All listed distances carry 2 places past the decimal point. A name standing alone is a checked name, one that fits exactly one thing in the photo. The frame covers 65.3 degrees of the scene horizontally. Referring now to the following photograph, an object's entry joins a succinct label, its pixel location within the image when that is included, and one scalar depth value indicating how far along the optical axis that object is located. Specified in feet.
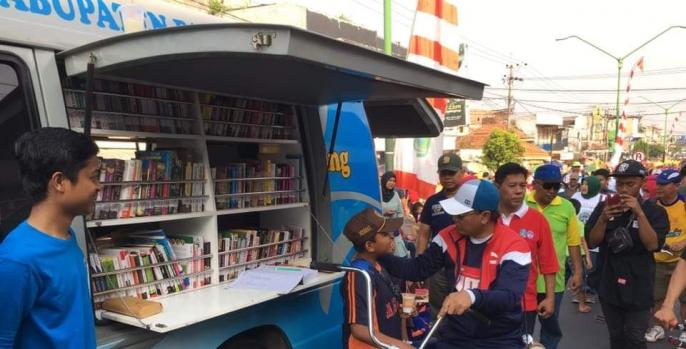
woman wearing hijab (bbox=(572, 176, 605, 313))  24.08
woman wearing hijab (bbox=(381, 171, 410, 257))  26.08
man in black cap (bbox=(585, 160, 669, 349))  13.16
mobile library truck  7.51
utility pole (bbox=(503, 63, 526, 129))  146.10
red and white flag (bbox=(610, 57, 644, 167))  73.87
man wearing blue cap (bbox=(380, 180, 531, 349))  8.45
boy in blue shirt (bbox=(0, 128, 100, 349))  5.03
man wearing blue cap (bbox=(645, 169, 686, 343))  18.62
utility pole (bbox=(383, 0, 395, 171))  28.09
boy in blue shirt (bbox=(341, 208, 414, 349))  8.79
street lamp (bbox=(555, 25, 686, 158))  76.31
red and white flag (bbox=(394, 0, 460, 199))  24.08
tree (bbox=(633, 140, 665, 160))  310.76
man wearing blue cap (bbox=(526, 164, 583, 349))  14.47
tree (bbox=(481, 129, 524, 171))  121.70
